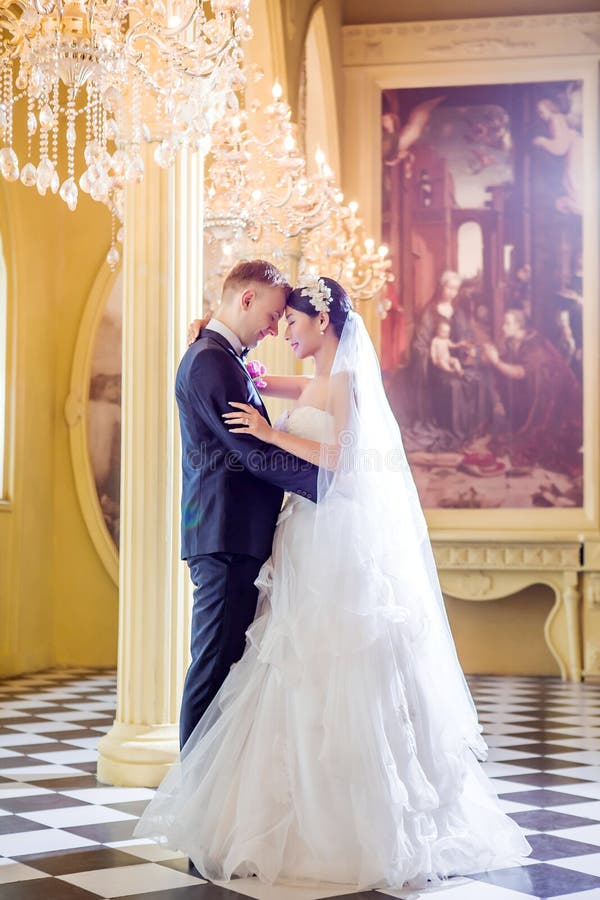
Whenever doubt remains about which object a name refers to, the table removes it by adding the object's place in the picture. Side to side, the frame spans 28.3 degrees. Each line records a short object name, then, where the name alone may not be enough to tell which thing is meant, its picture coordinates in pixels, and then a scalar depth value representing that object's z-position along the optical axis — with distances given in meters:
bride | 3.35
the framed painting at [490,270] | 10.26
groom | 3.69
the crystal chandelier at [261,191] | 7.00
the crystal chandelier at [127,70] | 4.32
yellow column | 4.89
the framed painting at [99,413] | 10.09
